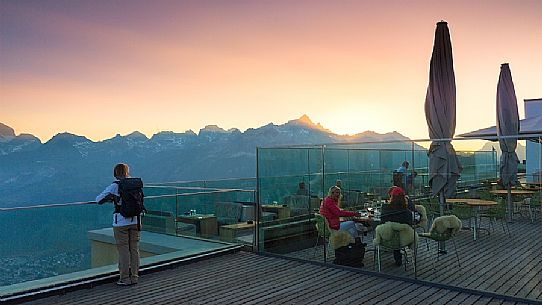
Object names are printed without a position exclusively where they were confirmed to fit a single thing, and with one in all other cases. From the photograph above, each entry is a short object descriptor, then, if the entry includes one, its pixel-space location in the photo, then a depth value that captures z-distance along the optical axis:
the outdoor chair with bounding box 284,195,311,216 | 8.15
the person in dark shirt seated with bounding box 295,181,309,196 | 8.20
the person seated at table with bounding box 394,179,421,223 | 6.49
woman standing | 6.24
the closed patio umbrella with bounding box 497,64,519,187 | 9.45
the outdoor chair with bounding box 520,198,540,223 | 5.60
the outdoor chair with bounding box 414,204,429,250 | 6.43
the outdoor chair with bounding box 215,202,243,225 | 8.86
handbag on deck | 7.10
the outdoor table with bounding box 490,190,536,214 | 5.72
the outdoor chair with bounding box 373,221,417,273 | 6.53
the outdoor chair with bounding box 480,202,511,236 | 6.21
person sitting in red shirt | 7.34
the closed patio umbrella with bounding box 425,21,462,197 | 6.50
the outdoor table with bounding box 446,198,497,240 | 6.25
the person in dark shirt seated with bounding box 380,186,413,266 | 6.57
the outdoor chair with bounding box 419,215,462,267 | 6.28
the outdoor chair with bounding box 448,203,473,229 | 6.29
